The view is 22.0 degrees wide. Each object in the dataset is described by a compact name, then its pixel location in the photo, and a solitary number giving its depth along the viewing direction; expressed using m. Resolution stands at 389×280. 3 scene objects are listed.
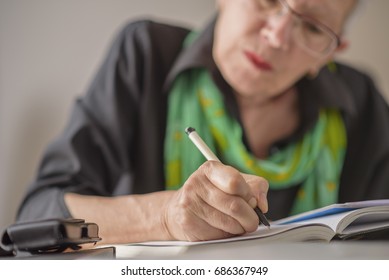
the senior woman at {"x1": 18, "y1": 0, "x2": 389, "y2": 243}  1.30
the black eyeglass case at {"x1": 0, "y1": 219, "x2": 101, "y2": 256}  0.92
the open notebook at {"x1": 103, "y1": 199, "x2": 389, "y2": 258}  0.93
